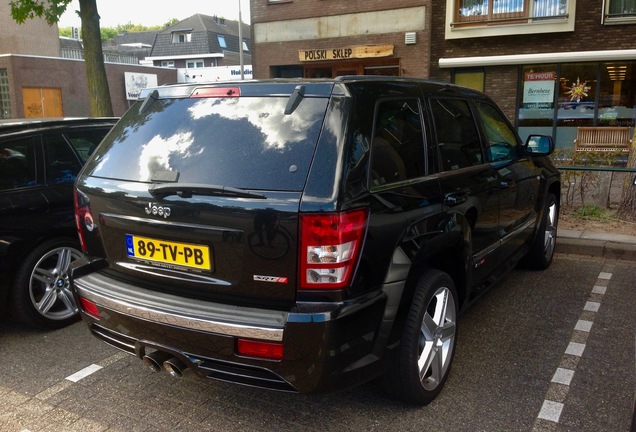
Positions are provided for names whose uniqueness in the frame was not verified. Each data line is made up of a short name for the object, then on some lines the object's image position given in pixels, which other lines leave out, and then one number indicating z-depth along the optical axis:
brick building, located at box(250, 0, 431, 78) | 17.19
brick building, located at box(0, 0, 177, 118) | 29.42
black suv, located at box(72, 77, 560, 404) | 2.53
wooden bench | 15.01
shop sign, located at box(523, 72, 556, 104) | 16.02
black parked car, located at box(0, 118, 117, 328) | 4.17
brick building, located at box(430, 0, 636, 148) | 15.02
